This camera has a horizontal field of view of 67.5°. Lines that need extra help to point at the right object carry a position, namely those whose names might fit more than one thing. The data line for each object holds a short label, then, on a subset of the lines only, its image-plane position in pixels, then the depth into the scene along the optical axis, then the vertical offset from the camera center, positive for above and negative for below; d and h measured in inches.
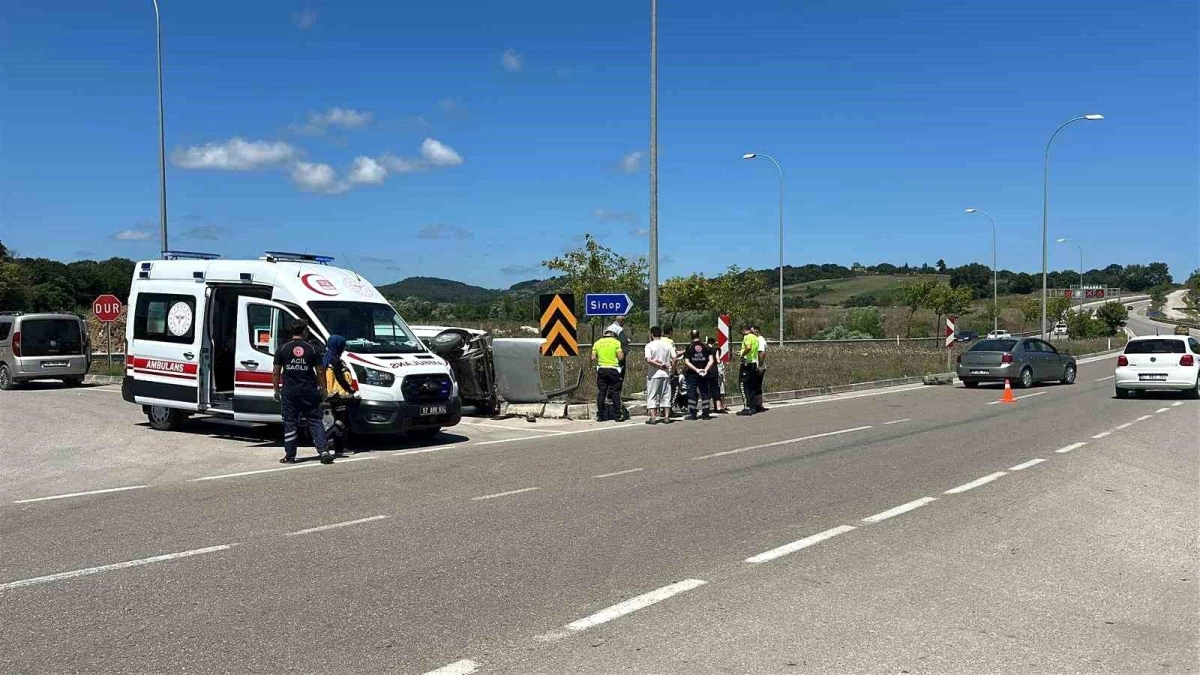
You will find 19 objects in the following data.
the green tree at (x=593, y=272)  1727.4 +83.5
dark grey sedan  1015.6 -57.0
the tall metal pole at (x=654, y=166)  792.9 +132.1
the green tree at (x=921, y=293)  2415.1 +56.5
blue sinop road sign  716.7 +7.6
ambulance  514.3 -16.1
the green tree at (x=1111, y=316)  3659.0 -10.9
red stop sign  1094.4 +9.4
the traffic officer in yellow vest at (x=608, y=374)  648.4 -43.5
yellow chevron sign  692.7 -8.8
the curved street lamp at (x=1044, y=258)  1693.9 +107.7
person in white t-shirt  673.6 -47.2
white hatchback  848.3 -50.1
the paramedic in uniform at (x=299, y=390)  462.6 -38.8
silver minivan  972.6 -35.8
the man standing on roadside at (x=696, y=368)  703.1 -41.9
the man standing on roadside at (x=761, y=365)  743.7 -42.5
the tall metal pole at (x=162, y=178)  993.5 +153.2
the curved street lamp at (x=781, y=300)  1789.6 +28.2
